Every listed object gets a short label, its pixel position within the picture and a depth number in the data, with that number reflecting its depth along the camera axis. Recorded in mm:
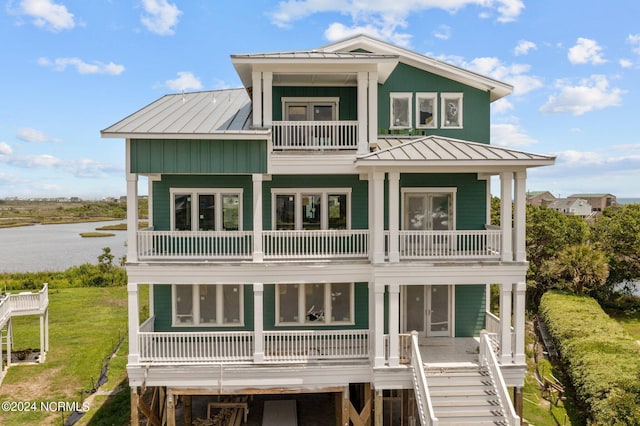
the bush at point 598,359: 12891
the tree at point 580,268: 25219
